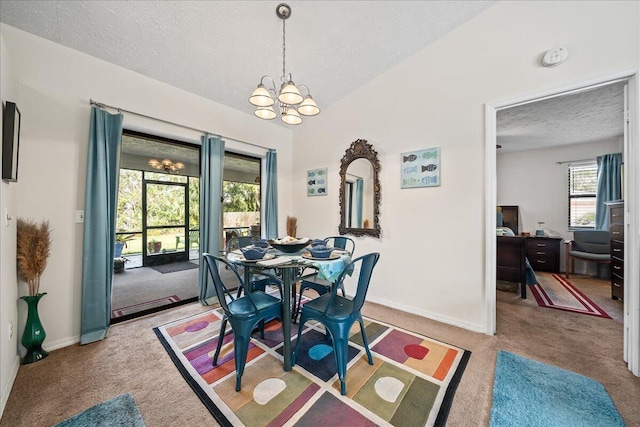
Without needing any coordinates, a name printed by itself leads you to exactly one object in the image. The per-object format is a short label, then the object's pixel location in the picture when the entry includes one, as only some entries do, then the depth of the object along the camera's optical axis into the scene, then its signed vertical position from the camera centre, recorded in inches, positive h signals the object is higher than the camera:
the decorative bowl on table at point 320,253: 74.9 -12.4
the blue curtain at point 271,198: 155.3 +9.5
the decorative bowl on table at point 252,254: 73.0 -12.7
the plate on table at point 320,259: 73.3 -13.9
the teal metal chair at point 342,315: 63.2 -28.4
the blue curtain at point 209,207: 122.6 +2.8
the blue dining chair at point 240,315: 64.6 -29.2
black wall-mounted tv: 61.1 +18.3
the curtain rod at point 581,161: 178.6 +42.0
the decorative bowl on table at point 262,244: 95.2 -12.8
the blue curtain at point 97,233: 87.9 -8.1
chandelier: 72.7 +36.2
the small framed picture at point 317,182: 149.1 +20.1
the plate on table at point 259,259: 72.7 -14.3
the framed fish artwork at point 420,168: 105.6 +21.2
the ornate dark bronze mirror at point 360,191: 124.9 +12.8
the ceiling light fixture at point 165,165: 187.3 +37.3
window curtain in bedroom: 165.2 +22.4
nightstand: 181.2 -28.9
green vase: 75.2 -39.2
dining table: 67.6 -15.3
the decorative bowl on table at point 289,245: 82.9 -11.1
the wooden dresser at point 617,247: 112.8 -15.2
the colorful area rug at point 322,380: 55.7 -46.7
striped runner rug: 113.8 -44.3
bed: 129.5 -26.2
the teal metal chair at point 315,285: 97.1 -29.6
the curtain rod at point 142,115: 90.5 +41.9
